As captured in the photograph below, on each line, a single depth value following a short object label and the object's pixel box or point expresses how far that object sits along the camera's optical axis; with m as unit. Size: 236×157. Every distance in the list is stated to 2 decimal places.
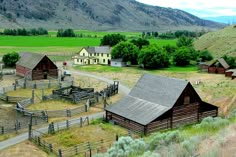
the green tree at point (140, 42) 89.62
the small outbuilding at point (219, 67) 63.69
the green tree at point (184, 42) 104.62
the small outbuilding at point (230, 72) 57.53
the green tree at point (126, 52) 73.81
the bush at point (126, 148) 18.97
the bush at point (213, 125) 22.95
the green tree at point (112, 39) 99.62
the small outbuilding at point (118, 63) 73.19
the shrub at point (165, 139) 19.50
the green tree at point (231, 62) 66.65
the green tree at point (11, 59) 67.50
